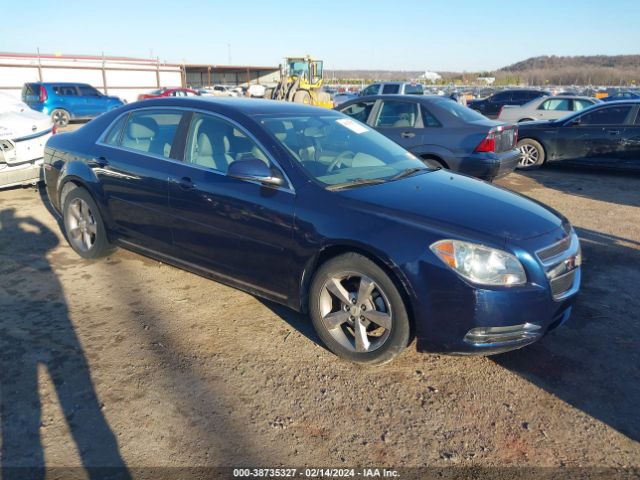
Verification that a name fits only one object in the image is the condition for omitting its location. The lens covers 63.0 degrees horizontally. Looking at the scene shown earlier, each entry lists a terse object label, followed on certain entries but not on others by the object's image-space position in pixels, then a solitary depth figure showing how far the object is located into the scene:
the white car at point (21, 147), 7.12
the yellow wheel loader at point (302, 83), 22.39
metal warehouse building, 29.16
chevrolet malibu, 3.00
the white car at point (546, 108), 16.03
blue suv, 20.67
